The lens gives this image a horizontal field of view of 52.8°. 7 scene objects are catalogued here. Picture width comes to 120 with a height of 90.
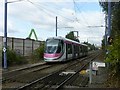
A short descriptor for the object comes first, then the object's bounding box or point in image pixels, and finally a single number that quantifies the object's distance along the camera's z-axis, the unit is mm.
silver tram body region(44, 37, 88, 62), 13236
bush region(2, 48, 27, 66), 11745
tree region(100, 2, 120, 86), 5563
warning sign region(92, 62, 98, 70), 6348
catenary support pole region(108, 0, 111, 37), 8596
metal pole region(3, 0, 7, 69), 9714
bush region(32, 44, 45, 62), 16330
